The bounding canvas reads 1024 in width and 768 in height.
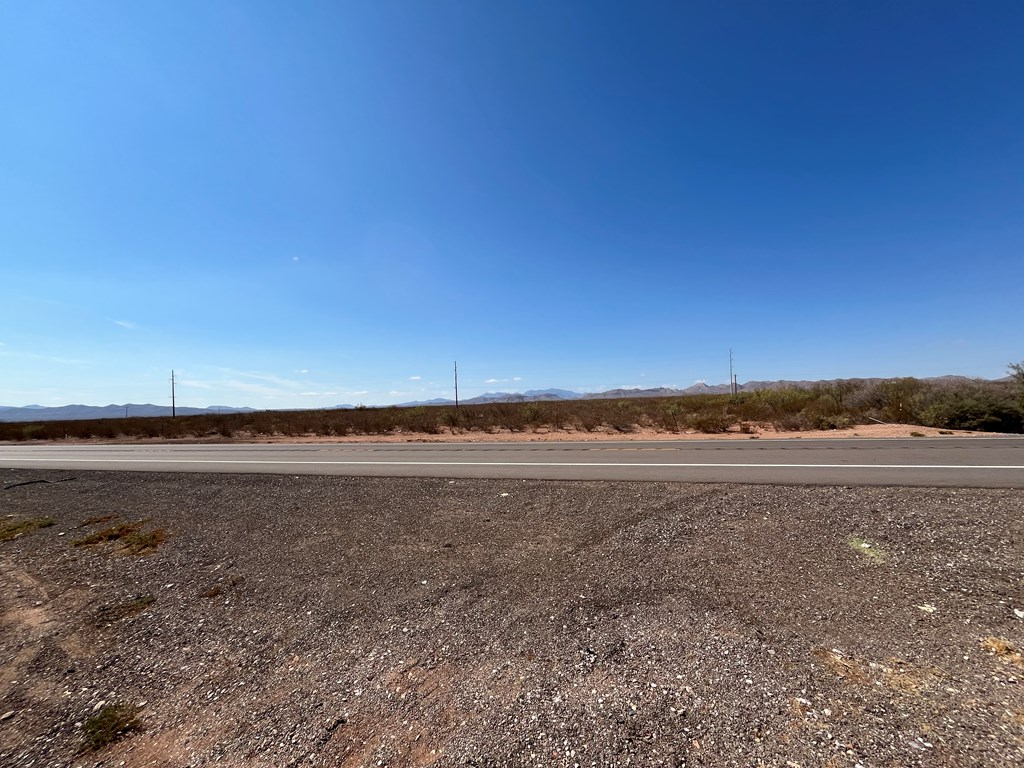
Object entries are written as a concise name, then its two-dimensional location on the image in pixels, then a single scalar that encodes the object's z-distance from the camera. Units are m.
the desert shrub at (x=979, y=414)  15.34
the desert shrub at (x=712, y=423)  17.38
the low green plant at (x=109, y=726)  2.43
